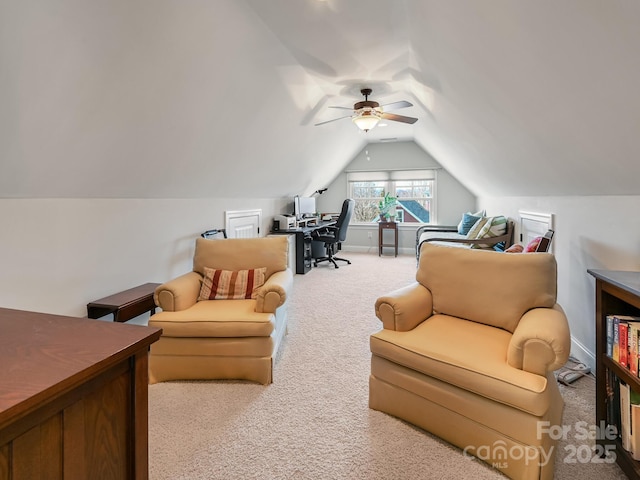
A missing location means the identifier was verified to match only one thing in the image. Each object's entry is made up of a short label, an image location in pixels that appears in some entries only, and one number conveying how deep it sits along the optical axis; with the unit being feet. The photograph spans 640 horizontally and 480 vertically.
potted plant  23.03
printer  17.49
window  22.82
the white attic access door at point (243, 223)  13.50
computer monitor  18.60
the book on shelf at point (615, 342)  4.56
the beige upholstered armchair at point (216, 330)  6.57
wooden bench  7.08
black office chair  17.95
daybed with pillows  13.44
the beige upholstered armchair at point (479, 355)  4.27
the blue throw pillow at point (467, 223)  17.74
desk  17.07
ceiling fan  11.19
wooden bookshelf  4.50
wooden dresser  2.15
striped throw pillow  7.89
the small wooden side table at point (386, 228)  21.94
